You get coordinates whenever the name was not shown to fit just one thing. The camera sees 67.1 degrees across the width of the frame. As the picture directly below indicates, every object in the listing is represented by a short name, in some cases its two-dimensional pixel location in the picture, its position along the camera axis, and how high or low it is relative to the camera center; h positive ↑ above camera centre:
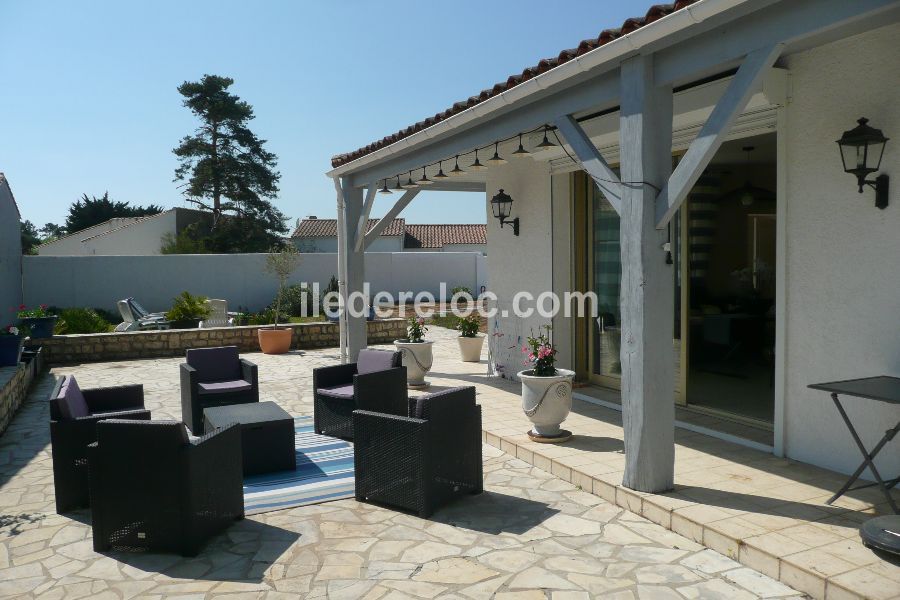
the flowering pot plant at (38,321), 11.50 -0.57
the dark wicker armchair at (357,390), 5.89 -0.99
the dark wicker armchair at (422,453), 4.40 -1.14
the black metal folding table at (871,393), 3.74 -0.64
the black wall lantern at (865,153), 4.23 +0.80
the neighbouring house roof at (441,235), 42.94 +3.13
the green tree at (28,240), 39.29 +2.99
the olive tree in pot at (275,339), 12.66 -1.00
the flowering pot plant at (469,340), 10.98 -0.92
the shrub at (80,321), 14.02 -0.72
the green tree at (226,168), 32.25 +5.70
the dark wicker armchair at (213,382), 6.69 -0.99
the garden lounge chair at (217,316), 14.81 -0.69
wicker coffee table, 5.37 -1.23
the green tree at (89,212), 43.25 +4.84
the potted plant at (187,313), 14.51 -0.59
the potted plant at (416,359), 8.67 -0.96
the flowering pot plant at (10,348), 8.42 -0.75
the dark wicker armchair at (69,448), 4.59 -1.09
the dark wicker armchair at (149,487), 3.84 -1.15
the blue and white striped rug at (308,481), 4.82 -1.52
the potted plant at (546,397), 5.81 -0.99
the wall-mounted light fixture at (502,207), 8.73 +0.99
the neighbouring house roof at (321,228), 40.53 +3.52
